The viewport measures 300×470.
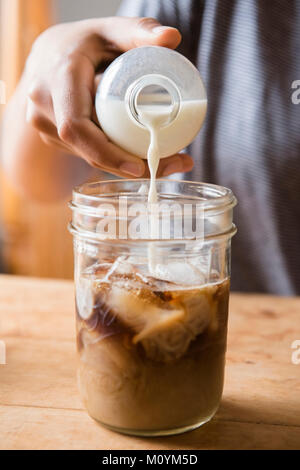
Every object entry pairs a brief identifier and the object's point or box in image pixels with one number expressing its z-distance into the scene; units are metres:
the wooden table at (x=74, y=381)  0.62
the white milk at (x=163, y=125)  0.66
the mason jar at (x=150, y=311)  0.59
